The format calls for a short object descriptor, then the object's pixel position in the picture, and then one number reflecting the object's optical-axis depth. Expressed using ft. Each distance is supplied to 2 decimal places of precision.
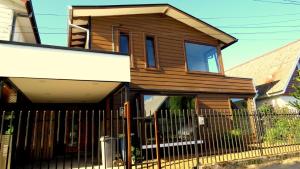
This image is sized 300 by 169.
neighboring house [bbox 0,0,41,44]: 29.27
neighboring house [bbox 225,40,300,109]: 54.45
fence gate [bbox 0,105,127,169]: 24.87
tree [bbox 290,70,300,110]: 34.71
